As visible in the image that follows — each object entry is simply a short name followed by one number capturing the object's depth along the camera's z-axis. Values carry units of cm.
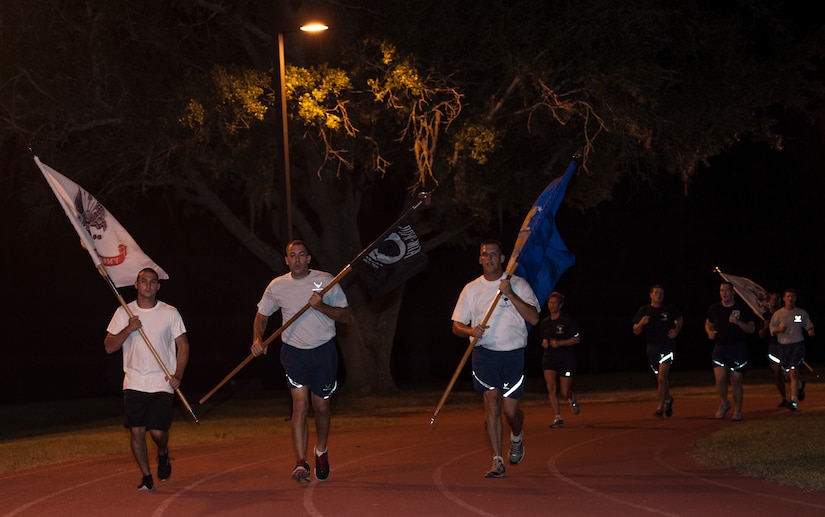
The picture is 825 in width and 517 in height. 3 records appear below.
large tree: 2202
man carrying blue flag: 1128
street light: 2005
